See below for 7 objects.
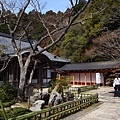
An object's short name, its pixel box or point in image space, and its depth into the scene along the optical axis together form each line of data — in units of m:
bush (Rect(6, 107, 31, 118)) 6.78
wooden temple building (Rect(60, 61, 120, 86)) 23.64
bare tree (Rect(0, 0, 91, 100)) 10.91
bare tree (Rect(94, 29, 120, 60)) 19.15
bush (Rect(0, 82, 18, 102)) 11.44
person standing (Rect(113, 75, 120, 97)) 13.58
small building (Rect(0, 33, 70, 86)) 16.33
